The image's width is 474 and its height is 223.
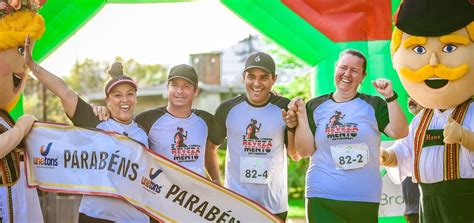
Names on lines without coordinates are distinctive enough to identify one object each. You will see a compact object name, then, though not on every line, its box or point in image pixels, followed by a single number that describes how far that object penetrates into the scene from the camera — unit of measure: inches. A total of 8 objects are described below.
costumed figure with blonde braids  317.7
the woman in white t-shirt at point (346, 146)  322.2
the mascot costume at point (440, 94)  315.3
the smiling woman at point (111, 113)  318.7
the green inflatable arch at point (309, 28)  367.5
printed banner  326.9
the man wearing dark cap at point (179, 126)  334.7
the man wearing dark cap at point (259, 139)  335.4
